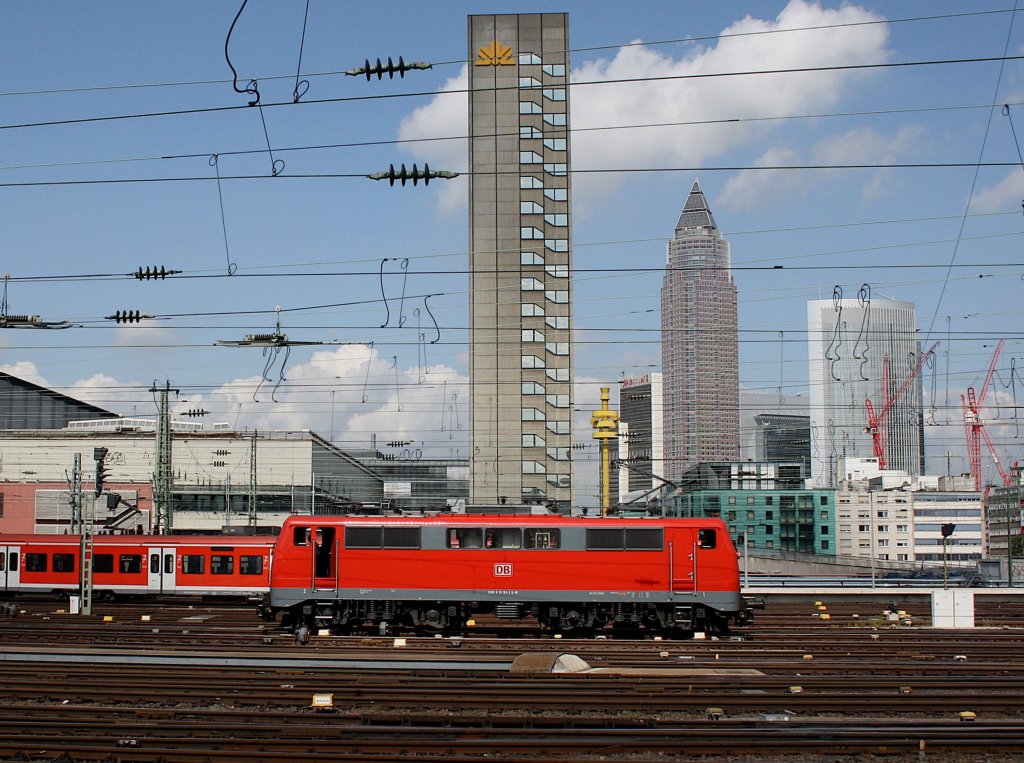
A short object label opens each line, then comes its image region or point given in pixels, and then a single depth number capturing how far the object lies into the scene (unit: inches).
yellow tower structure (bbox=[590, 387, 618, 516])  2381.9
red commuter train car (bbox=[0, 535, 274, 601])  1769.2
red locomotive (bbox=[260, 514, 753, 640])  1251.2
